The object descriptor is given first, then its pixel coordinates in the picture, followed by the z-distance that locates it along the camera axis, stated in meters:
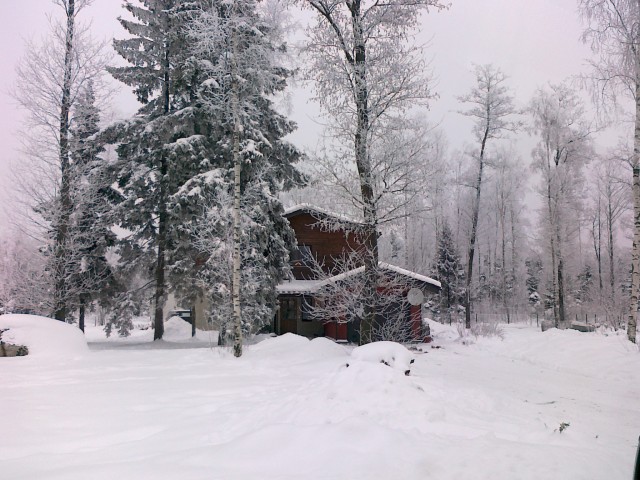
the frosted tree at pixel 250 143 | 11.34
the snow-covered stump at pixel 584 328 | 19.58
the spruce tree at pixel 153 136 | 17.50
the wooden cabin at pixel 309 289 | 20.14
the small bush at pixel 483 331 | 19.62
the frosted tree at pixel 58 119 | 15.48
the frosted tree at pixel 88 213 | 16.45
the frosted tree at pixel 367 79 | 11.05
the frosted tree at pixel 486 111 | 25.84
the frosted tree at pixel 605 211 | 32.14
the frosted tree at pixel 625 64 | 11.41
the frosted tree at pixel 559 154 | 25.20
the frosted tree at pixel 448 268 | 35.31
